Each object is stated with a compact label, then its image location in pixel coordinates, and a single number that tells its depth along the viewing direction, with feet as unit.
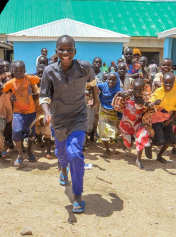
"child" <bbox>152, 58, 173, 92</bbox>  17.20
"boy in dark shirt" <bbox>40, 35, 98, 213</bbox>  10.03
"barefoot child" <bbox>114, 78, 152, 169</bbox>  15.17
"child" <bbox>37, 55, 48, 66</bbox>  20.25
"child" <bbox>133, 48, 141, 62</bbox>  25.30
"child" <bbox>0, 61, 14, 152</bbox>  16.31
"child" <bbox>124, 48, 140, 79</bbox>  20.80
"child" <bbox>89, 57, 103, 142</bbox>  19.67
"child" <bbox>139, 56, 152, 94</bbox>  17.03
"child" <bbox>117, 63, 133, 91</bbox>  18.26
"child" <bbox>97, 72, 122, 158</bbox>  16.66
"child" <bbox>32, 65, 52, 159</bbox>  16.84
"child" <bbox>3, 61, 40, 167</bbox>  14.71
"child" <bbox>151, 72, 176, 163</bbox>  15.31
